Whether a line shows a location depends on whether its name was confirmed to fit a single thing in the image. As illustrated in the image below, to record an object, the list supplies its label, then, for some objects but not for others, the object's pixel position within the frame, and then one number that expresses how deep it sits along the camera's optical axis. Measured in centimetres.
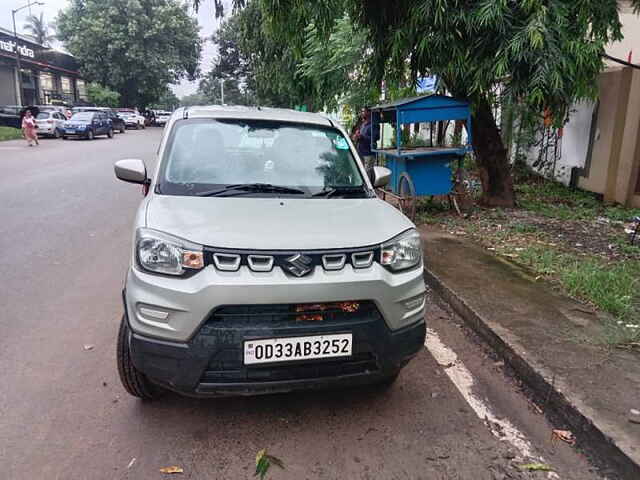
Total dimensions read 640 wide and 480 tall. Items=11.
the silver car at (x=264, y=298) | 250
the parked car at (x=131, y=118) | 4075
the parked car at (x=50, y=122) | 2612
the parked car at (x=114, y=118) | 3130
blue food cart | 790
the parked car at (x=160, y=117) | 5303
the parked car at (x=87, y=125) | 2638
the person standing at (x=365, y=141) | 1137
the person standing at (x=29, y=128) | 2161
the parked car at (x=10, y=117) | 2858
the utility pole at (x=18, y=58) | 3380
